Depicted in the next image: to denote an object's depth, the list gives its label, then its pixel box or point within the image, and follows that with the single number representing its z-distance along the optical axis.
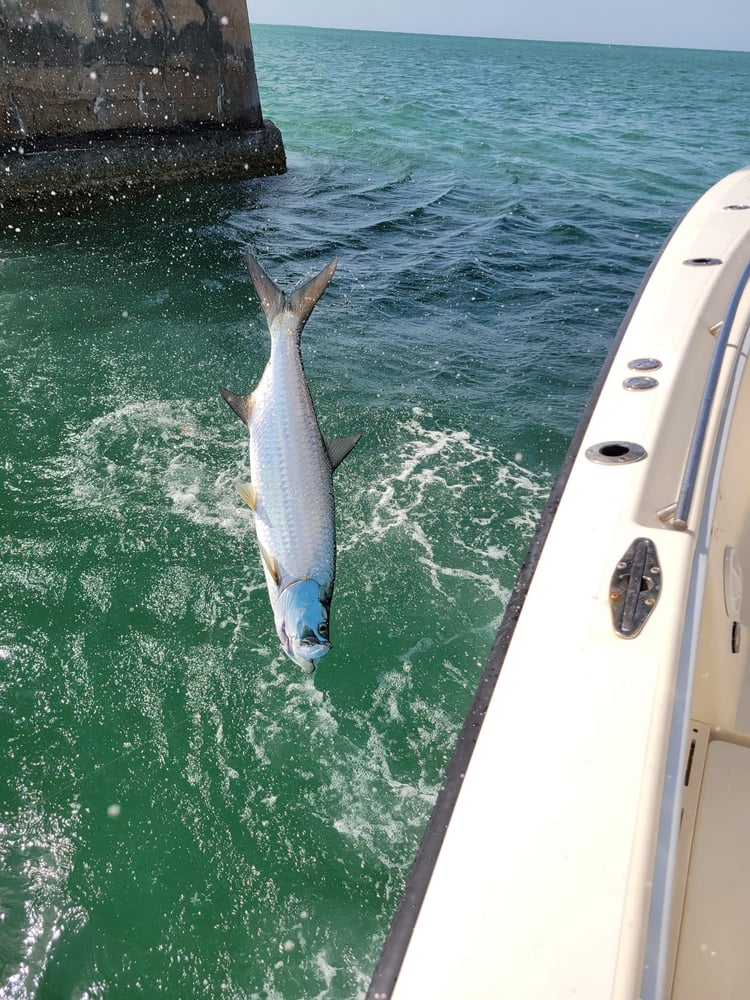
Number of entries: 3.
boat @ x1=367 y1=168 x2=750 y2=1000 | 1.28
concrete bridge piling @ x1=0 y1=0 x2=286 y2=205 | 10.12
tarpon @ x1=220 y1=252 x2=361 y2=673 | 1.90
